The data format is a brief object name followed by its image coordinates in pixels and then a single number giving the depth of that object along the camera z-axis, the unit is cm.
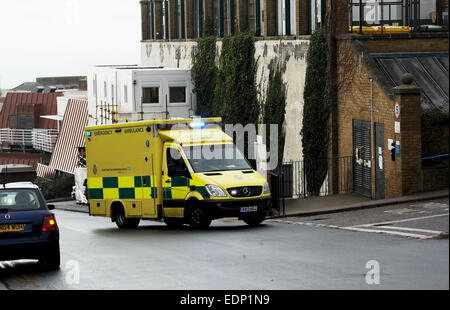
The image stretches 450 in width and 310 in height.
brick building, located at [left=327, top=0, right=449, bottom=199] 2506
